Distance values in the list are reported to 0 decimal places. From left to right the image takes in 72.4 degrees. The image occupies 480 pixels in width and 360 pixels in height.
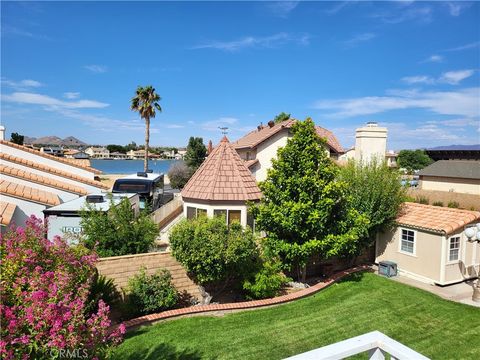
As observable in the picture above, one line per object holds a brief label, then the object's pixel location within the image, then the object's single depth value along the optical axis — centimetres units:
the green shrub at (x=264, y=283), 1305
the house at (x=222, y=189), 1582
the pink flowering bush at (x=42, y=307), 429
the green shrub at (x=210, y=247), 1203
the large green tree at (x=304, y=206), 1366
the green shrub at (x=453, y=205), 2302
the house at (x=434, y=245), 1555
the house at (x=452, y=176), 3241
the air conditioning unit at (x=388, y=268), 1672
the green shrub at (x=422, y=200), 2378
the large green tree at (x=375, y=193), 1695
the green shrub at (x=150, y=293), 1171
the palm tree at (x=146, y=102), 4600
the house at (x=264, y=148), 3027
